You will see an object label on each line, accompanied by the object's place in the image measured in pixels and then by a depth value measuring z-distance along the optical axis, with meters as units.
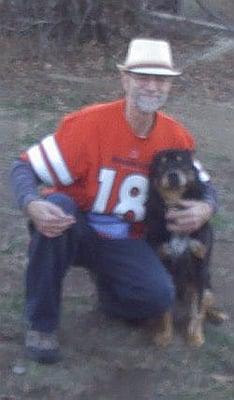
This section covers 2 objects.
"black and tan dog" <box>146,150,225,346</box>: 4.52
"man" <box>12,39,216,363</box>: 4.46
